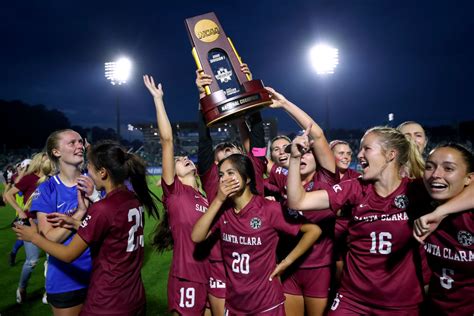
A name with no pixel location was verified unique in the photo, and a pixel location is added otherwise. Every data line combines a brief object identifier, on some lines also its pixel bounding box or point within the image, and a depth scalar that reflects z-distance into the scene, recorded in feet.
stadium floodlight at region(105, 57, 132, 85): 80.23
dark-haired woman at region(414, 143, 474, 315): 7.55
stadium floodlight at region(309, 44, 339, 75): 73.26
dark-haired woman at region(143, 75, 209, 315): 9.66
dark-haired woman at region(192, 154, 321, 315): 8.56
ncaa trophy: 9.20
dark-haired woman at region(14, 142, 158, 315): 8.14
